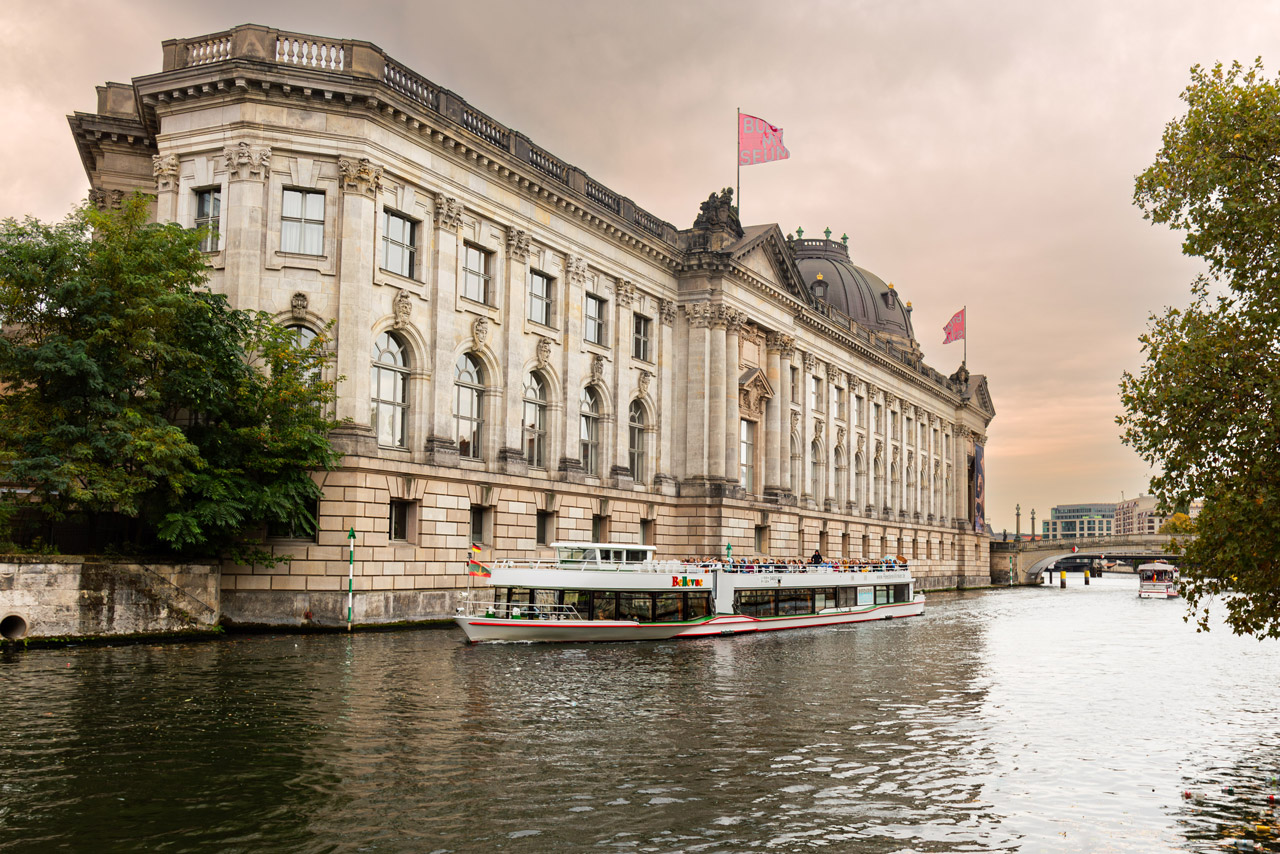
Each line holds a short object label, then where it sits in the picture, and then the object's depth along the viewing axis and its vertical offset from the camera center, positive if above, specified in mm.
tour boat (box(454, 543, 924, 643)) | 35719 -1990
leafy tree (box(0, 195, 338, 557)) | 30781 +4652
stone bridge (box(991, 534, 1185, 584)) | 123562 -549
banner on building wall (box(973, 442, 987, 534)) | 128750 +6936
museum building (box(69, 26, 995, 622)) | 39281 +10723
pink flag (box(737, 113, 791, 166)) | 62750 +24096
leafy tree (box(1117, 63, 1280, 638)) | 15461 +2752
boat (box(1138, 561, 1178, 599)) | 100250 -3048
